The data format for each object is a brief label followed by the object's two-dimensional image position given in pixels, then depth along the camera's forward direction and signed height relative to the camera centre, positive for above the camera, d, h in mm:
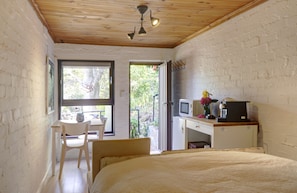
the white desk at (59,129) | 3629 -550
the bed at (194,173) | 1060 -404
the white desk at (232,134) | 2533 -419
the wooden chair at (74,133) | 3480 -582
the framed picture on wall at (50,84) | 3561 +151
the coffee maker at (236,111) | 2639 -189
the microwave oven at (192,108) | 3406 -205
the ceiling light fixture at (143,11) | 2695 +935
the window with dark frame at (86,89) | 4614 +82
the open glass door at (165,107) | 4620 -259
